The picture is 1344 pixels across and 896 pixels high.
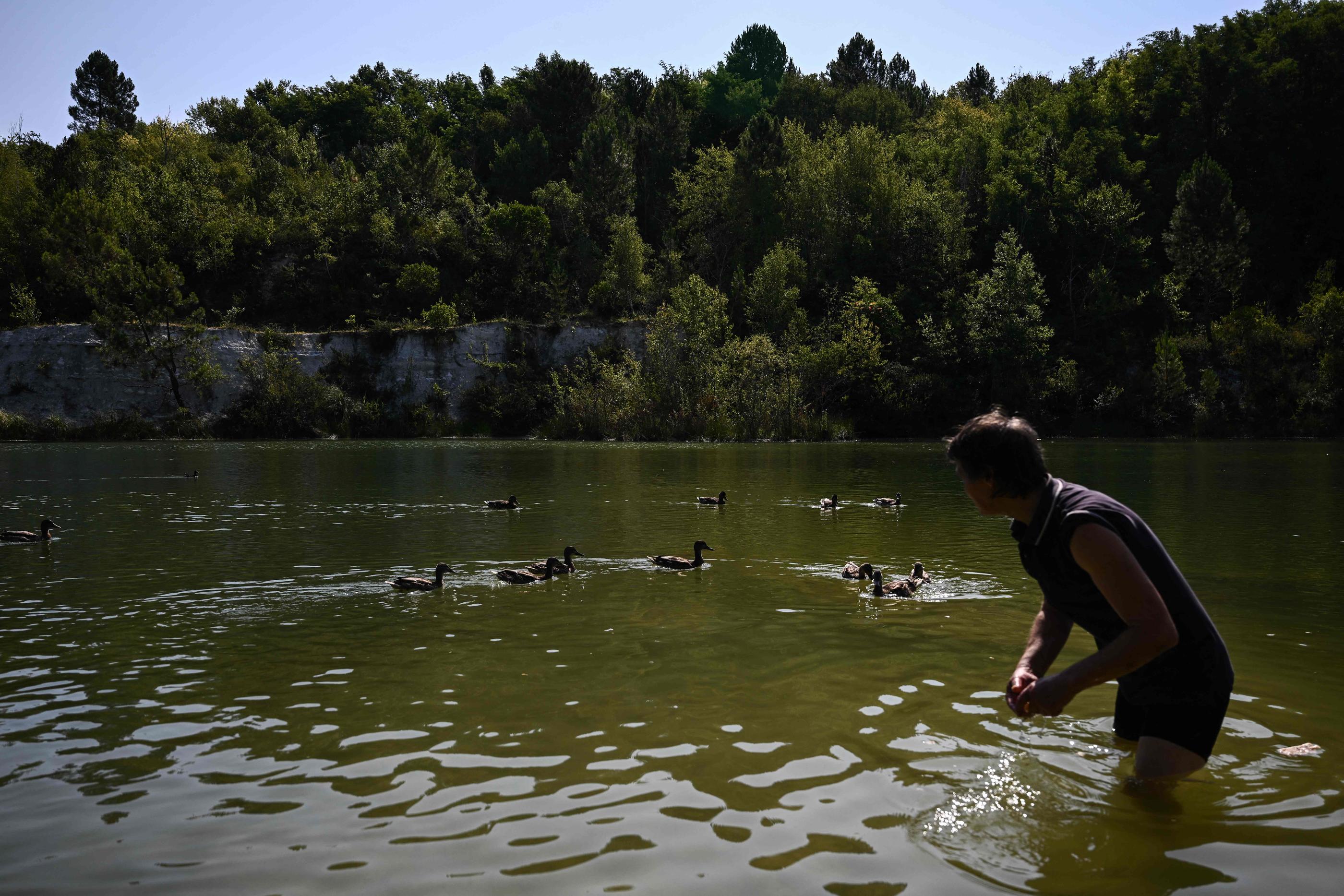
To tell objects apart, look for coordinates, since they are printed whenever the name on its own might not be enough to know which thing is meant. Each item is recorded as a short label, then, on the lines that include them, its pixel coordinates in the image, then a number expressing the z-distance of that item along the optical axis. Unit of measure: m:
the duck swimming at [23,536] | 18.00
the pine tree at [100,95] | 113.00
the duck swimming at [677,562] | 14.88
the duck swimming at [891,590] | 12.69
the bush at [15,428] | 63.53
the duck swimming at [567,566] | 14.48
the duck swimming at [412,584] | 13.30
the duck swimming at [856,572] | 13.59
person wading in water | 4.50
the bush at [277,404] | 67.56
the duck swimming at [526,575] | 13.99
